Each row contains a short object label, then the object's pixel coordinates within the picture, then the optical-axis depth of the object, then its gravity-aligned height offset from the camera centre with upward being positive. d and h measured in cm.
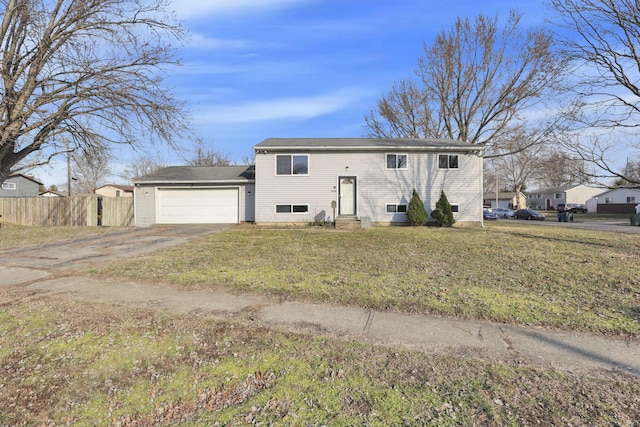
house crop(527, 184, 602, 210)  5925 +224
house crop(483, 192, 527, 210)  6003 +149
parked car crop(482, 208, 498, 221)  3362 -82
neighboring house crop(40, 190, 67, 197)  4805 +243
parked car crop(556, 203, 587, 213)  4546 -19
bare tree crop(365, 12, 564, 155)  2327 +885
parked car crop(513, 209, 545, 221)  3175 -69
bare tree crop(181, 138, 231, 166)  3966 +604
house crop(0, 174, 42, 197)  3644 +260
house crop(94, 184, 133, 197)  5584 +313
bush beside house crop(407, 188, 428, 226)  1644 -19
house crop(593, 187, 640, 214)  4184 +106
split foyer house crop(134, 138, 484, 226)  1702 +149
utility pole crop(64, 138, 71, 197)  1305 +253
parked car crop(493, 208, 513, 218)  3963 -62
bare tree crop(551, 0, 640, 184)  1209 +572
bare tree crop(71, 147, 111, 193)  1350 +214
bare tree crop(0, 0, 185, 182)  1111 +446
